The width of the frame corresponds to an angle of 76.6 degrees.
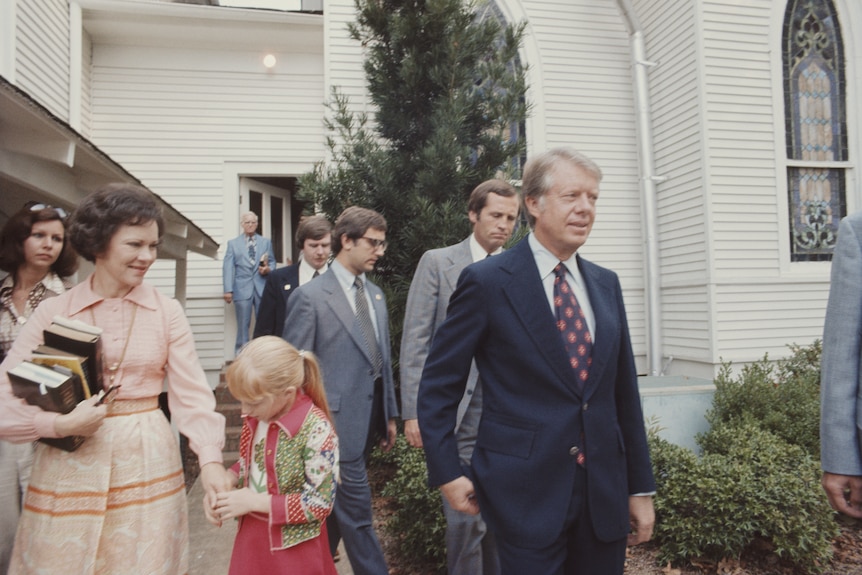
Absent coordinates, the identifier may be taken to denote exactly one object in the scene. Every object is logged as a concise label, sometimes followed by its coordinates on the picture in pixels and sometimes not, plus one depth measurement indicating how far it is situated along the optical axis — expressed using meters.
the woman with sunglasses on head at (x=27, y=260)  2.65
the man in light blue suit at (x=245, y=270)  7.85
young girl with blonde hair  1.92
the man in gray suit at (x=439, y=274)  2.99
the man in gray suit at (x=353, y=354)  2.84
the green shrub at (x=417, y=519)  3.60
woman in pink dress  1.78
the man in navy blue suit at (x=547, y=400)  1.79
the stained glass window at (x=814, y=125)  7.79
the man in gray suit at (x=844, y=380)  1.81
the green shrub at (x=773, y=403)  5.16
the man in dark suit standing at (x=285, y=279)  4.36
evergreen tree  5.86
